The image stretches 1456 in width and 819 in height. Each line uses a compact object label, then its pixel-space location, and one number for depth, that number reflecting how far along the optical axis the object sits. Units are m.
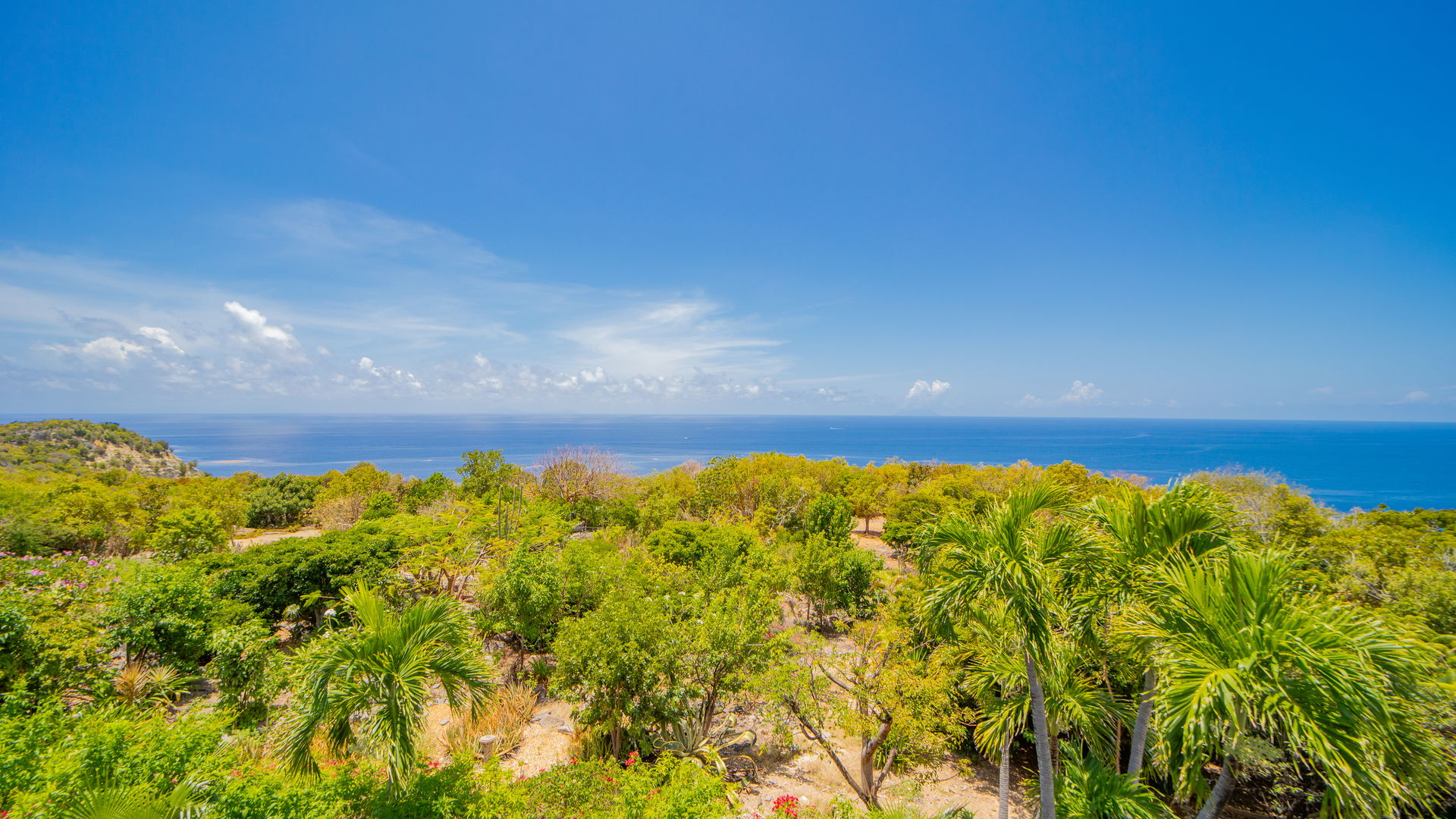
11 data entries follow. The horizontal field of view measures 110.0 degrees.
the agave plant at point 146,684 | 9.66
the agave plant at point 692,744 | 9.37
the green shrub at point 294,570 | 12.91
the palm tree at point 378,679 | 6.12
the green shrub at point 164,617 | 9.55
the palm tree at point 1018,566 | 6.02
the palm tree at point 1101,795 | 6.44
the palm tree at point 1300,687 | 4.32
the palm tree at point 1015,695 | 6.93
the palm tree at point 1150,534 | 6.14
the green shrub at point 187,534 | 17.20
